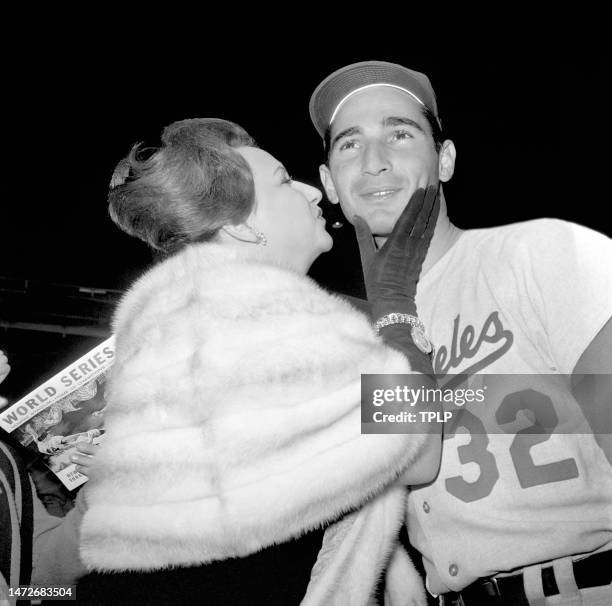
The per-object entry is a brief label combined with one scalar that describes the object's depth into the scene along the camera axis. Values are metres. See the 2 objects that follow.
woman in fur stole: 0.77
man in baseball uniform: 0.79
